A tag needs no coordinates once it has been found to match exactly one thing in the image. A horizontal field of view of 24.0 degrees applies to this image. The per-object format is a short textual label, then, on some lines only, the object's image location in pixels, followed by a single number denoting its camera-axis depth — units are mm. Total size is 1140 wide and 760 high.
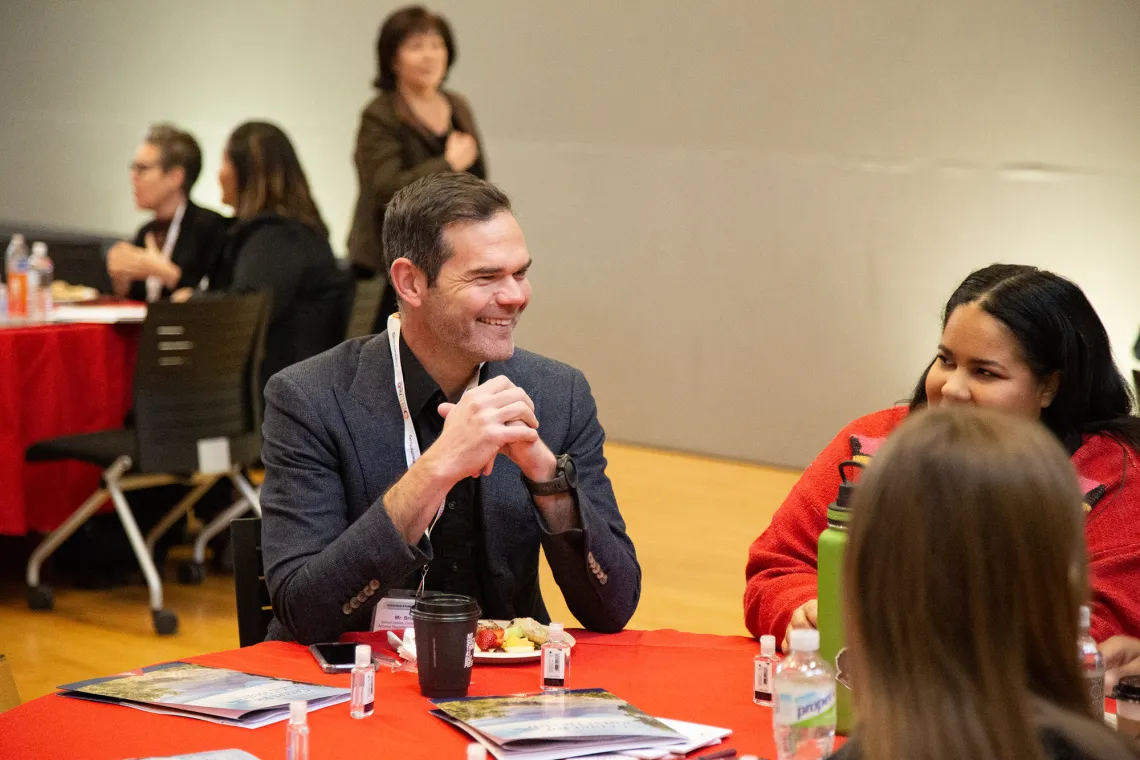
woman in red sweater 3984
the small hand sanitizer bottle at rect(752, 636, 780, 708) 3527
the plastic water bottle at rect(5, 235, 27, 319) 7801
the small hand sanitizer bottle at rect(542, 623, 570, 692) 3548
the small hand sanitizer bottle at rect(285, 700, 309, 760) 3233
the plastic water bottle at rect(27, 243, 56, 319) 7875
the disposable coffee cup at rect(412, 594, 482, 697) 3500
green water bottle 3291
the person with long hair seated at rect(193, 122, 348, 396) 8003
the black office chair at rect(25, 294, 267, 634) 7119
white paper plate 3661
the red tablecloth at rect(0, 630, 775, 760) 3344
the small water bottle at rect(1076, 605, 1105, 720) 3353
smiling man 3850
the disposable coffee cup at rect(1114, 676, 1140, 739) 3249
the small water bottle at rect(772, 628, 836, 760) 3147
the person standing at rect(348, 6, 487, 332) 8667
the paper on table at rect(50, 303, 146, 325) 7625
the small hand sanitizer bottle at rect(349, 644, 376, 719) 3419
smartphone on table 3643
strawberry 3697
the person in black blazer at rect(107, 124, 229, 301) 8746
